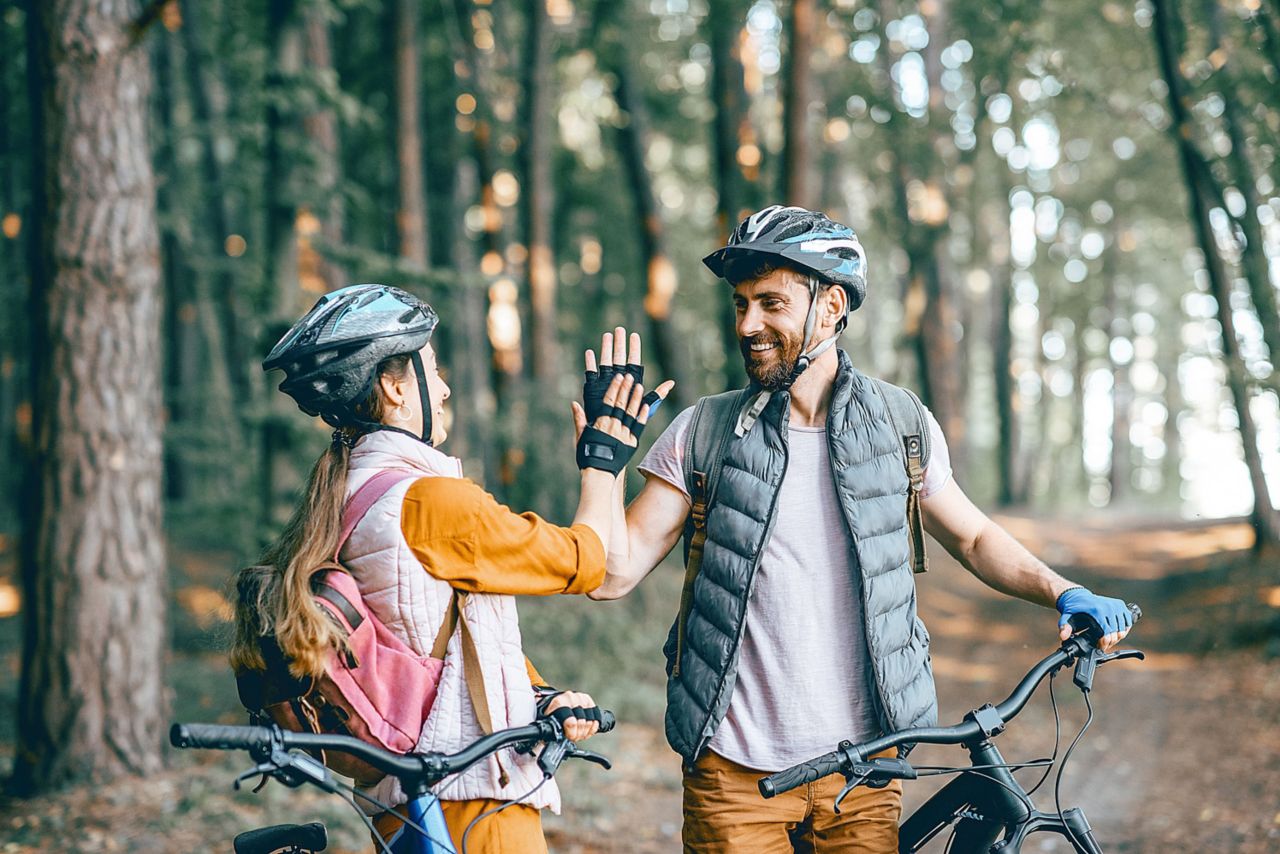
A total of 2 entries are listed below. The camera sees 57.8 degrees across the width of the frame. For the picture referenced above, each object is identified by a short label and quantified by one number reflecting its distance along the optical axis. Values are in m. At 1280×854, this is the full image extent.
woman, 2.72
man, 3.25
